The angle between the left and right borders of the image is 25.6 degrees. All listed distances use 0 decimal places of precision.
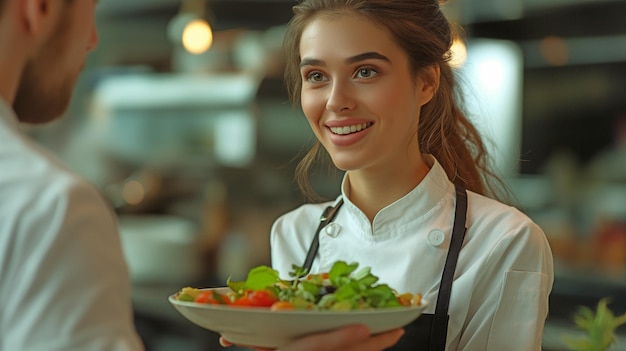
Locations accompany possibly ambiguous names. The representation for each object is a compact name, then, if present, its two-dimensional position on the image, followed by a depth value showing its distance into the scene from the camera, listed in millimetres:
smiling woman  1468
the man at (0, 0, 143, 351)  1035
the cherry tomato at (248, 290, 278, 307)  1300
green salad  1286
